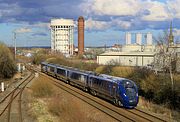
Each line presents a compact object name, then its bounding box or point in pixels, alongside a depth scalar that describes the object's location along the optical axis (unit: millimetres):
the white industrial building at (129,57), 91250
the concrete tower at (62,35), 189000
